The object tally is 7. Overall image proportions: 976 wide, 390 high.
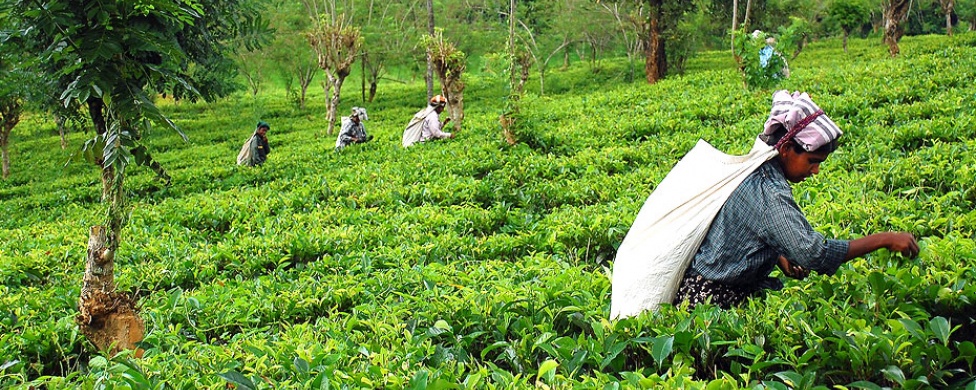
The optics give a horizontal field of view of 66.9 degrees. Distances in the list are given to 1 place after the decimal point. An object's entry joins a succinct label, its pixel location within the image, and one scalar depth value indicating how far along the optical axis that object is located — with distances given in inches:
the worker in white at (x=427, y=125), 493.4
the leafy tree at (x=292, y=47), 1042.7
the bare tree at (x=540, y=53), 931.9
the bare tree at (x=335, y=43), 681.0
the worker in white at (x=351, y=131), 564.7
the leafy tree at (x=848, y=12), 861.2
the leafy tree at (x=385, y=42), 1057.5
